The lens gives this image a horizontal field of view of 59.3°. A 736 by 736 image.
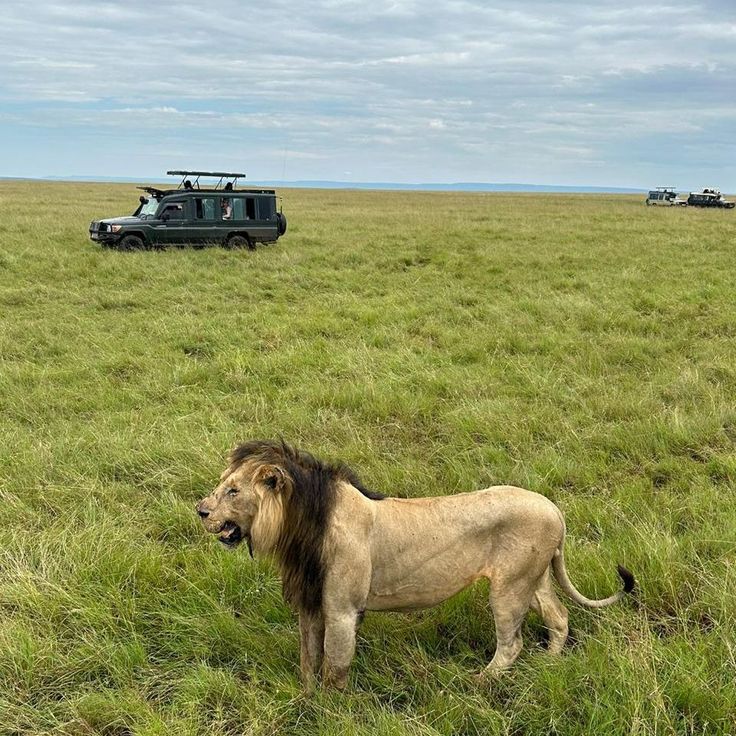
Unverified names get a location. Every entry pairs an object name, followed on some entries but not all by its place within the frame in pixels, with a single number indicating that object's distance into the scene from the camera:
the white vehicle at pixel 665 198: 52.37
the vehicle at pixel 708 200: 48.59
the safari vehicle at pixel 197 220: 16.67
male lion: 2.54
